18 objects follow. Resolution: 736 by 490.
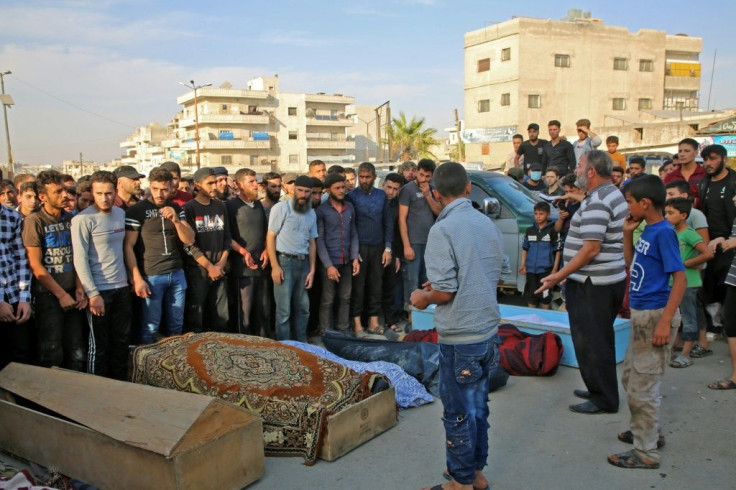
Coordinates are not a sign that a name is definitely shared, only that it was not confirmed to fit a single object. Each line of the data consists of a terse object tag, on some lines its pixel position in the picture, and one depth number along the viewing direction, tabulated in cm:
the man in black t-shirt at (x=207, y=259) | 647
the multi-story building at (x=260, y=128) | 7150
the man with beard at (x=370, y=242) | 797
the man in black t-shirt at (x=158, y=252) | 601
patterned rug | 436
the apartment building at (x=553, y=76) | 4697
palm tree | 6197
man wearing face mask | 1092
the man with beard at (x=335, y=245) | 757
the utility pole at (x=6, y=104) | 2916
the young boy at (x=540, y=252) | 819
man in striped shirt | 466
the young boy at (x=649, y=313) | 399
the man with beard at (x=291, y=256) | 698
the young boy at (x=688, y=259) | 634
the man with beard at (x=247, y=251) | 702
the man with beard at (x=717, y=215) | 702
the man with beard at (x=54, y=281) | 512
